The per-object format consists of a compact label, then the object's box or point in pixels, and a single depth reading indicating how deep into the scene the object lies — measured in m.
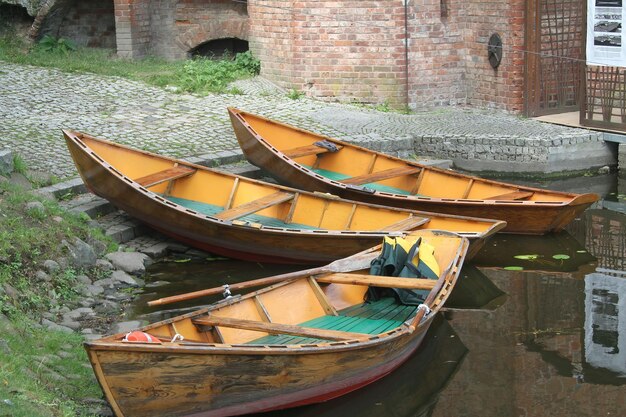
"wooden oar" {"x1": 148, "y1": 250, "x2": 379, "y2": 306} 8.71
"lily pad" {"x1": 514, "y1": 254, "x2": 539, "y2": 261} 11.59
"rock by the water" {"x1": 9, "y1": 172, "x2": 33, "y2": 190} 11.69
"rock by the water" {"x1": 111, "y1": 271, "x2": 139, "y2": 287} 10.56
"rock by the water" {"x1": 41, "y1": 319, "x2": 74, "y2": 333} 8.84
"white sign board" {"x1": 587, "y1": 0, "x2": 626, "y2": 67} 14.52
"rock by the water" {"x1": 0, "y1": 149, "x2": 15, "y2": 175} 11.63
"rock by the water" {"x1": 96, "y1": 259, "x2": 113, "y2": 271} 10.69
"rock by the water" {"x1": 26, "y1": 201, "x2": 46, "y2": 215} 10.67
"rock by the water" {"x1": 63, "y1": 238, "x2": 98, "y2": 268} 10.38
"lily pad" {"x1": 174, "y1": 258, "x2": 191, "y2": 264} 11.53
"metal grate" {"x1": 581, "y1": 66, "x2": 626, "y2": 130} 14.91
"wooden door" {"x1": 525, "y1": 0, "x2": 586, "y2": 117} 15.81
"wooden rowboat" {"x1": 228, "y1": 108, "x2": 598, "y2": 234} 11.81
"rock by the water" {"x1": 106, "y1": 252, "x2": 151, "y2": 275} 10.89
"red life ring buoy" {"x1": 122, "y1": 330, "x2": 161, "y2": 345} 7.30
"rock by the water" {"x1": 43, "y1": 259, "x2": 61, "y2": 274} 9.95
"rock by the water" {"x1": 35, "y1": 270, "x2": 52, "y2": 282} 9.73
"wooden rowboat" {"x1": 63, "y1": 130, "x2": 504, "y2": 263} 10.83
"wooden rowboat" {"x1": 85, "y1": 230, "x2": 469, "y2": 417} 7.15
